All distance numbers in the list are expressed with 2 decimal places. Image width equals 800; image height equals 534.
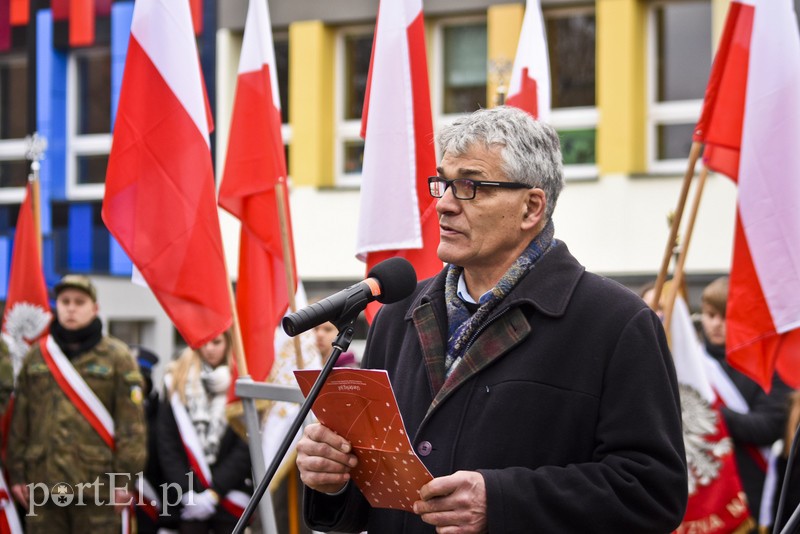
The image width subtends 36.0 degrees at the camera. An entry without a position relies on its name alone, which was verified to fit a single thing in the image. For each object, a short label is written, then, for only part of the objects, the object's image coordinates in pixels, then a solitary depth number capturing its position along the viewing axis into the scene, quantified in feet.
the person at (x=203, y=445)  23.44
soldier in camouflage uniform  23.65
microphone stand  8.83
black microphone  8.81
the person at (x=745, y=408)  21.26
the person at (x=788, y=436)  21.22
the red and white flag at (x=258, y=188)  18.90
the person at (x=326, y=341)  23.59
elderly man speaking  9.15
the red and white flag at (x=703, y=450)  19.76
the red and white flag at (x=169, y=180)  17.08
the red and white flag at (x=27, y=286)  26.91
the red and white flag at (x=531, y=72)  20.52
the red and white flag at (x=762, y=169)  17.08
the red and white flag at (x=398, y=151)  17.48
